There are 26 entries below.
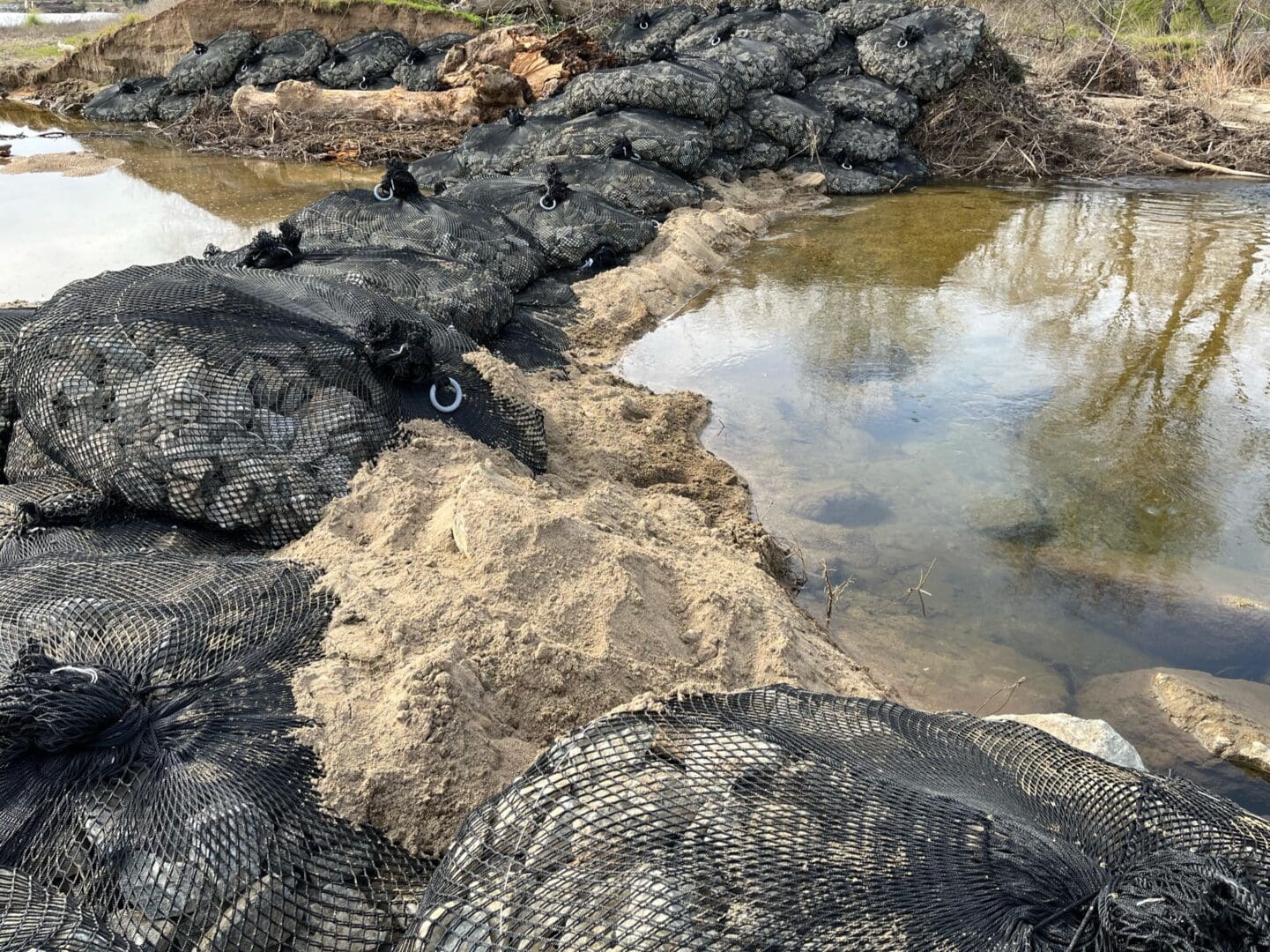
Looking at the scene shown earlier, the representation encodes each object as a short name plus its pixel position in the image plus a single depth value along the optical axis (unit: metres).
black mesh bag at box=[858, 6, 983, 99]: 9.11
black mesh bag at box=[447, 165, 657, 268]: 6.02
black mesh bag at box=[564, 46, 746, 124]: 7.71
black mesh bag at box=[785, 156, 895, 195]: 8.62
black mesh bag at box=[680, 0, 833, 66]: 9.38
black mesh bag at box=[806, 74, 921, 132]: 9.10
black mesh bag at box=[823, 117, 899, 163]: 8.86
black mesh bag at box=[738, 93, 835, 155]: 8.64
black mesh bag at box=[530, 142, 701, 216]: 7.00
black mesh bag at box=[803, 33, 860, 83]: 9.51
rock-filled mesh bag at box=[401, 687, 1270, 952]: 1.23
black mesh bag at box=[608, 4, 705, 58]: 10.35
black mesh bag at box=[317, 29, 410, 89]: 12.05
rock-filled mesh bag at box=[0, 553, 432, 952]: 1.54
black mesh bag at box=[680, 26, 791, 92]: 8.70
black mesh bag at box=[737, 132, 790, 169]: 8.61
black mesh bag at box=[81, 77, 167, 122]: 13.25
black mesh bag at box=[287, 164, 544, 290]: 5.02
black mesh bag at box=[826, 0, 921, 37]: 9.58
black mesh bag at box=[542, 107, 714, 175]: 7.49
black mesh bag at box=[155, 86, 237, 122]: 12.66
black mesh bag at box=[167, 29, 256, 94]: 12.94
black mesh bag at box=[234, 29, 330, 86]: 12.61
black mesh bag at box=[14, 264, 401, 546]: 2.61
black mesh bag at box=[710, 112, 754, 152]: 8.20
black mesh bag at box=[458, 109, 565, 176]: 7.92
